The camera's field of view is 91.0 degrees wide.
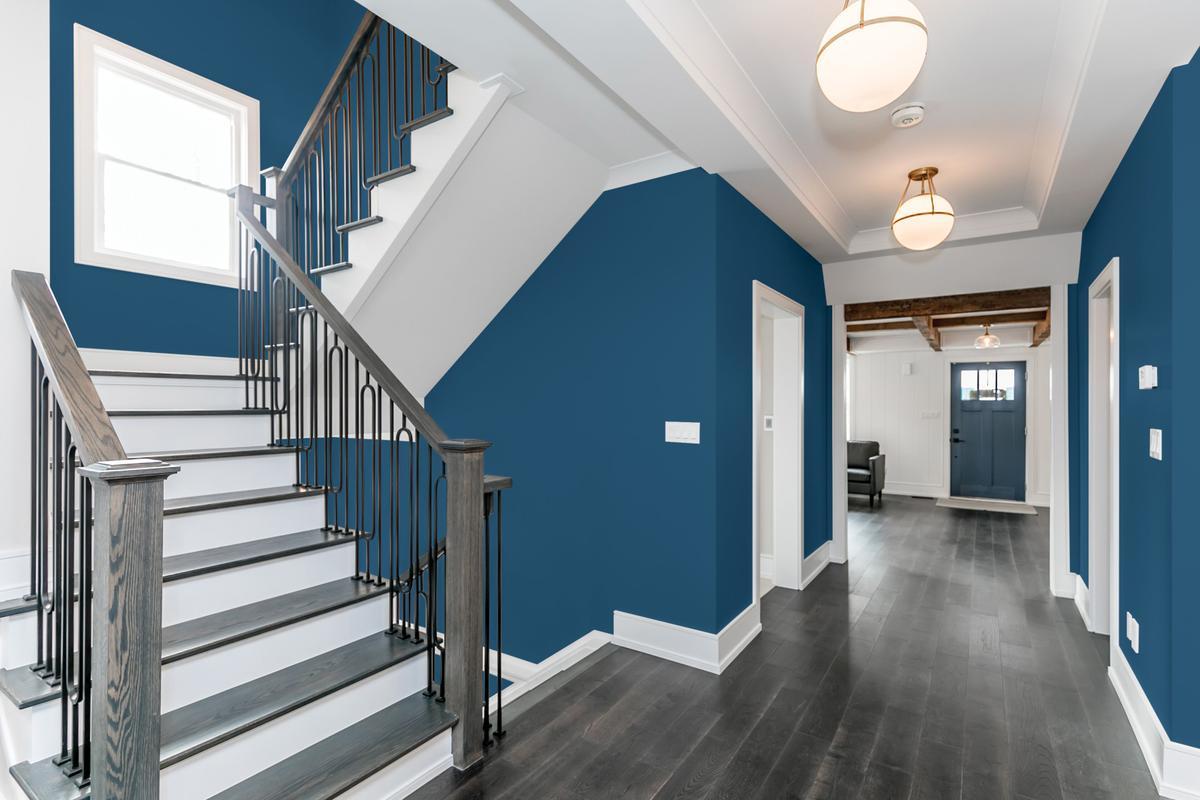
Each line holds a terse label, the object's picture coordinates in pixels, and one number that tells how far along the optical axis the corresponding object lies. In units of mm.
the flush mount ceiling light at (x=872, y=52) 1532
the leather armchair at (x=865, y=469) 8242
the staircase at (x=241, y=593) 1403
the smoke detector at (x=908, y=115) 2854
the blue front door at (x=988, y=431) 8914
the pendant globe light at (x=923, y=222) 3195
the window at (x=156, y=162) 3584
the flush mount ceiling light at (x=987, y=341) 7583
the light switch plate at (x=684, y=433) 3248
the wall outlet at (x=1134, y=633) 2590
